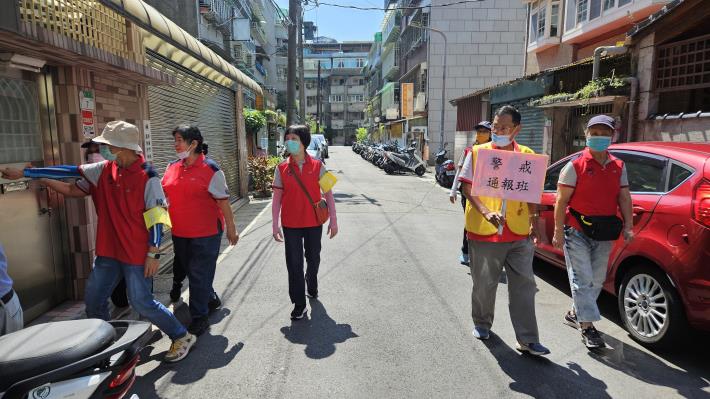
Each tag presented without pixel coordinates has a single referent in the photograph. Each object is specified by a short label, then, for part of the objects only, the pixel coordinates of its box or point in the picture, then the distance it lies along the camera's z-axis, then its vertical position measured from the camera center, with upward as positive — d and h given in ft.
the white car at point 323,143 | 87.64 -1.93
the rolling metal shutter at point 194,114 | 22.71 +1.23
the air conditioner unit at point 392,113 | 126.41 +5.60
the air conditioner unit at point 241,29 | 86.89 +20.53
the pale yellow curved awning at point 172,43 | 18.31 +4.61
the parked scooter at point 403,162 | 68.44 -4.25
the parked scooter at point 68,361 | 5.92 -3.09
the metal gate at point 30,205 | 12.41 -1.99
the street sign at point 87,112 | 14.96 +0.76
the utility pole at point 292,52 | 48.60 +8.81
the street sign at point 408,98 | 106.83 +8.17
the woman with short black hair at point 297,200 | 13.57 -1.95
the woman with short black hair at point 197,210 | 12.09 -2.04
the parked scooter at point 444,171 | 49.28 -4.18
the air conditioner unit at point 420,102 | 95.05 +6.49
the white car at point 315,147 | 63.60 -2.12
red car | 10.44 -2.80
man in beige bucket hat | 10.07 -1.70
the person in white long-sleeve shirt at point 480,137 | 19.67 -0.17
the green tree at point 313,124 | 224.74 +4.85
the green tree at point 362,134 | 206.28 -0.19
